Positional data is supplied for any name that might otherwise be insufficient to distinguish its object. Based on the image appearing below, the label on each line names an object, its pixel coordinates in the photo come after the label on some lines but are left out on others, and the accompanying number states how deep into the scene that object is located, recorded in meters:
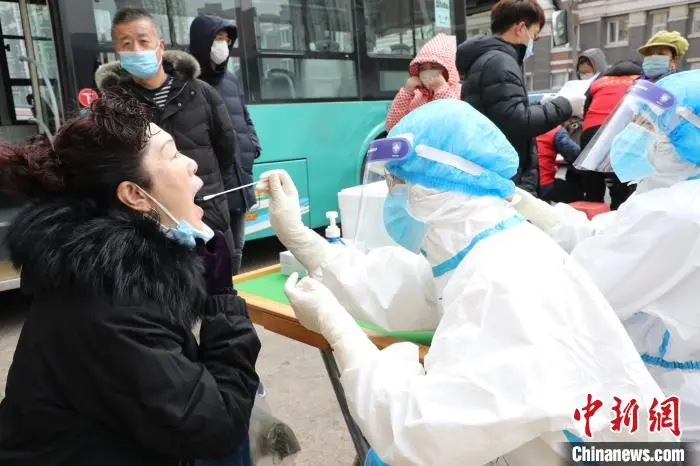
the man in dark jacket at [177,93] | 2.62
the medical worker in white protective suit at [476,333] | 0.98
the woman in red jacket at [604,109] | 3.81
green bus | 3.57
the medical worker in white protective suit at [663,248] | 1.52
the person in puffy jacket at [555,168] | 3.86
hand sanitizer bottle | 2.11
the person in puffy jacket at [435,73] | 2.79
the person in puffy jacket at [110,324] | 1.11
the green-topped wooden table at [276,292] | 1.67
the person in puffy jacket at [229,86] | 3.10
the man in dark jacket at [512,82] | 2.74
